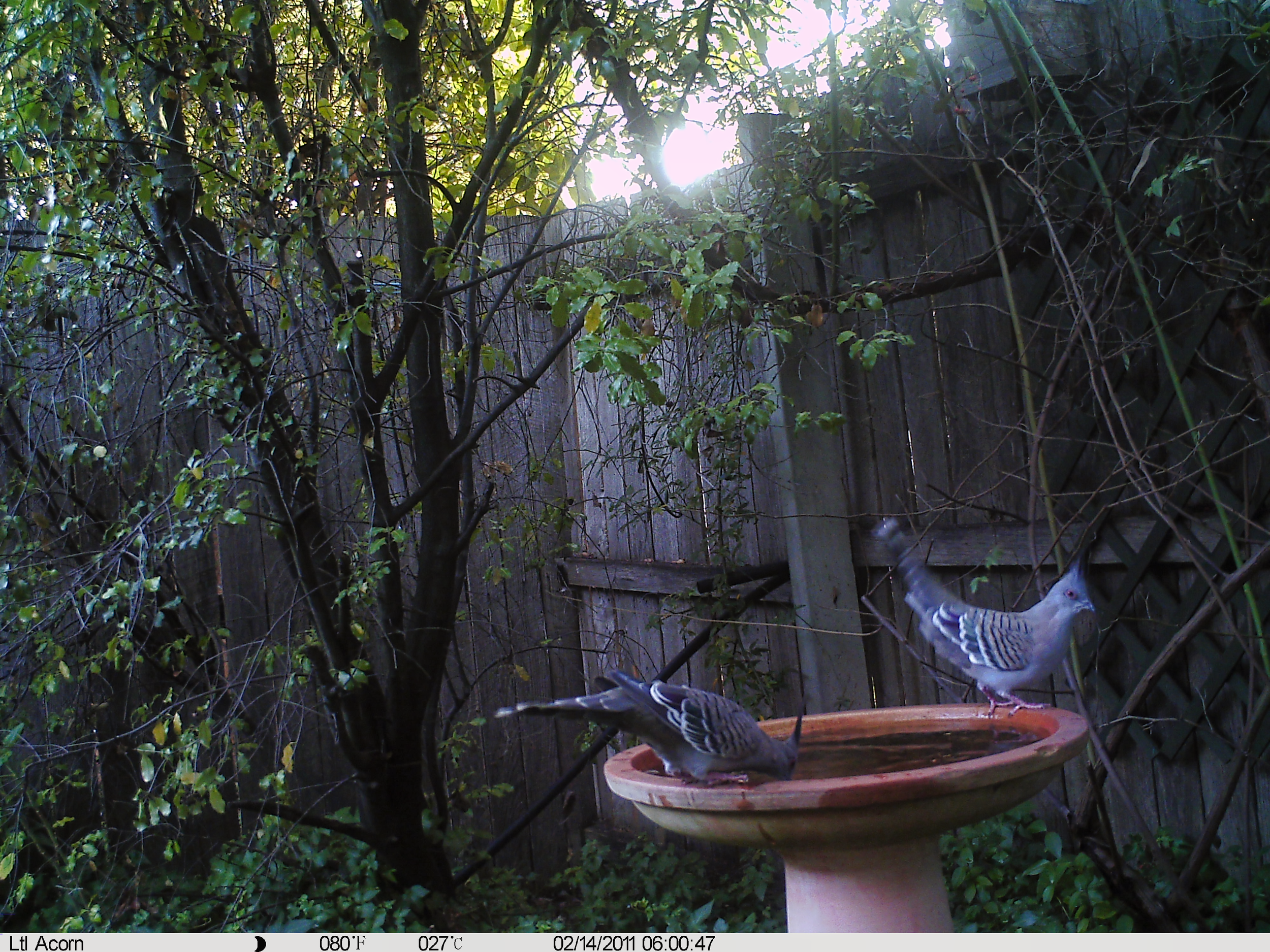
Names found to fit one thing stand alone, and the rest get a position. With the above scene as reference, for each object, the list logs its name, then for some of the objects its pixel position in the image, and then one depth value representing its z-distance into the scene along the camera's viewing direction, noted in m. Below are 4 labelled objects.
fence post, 3.15
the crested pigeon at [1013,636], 2.12
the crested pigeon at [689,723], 1.73
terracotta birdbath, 1.57
